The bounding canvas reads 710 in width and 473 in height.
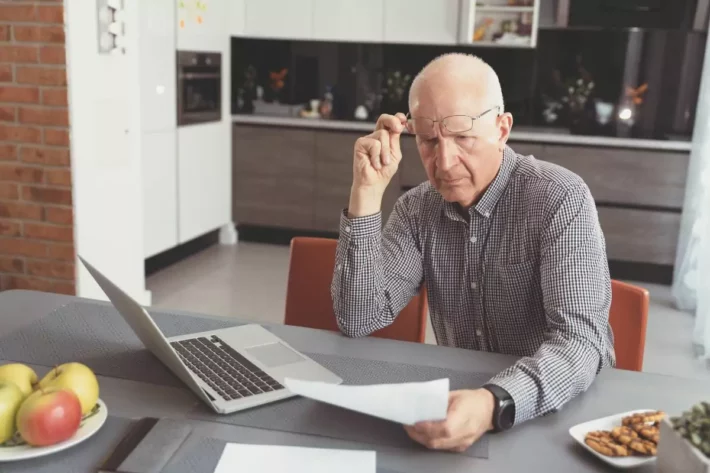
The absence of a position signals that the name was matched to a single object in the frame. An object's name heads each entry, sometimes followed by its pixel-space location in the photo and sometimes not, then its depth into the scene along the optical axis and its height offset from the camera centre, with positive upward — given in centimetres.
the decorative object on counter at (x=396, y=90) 516 -8
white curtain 346 -75
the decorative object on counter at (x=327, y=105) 510 -20
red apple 95 -46
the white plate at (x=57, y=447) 95 -50
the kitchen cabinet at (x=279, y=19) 487 +37
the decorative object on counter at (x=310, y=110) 509 -25
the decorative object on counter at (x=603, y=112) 480 -16
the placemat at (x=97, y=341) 126 -51
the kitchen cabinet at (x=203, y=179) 443 -69
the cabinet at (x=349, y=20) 476 +37
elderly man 135 -32
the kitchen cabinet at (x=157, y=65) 384 +2
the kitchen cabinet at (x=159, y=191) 402 -69
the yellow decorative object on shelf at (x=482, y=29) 465 +34
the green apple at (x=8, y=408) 96 -45
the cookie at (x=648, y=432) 102 -48
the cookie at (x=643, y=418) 107 -48
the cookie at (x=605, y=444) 100 -49
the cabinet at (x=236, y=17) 480 +36
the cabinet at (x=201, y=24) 417 +28
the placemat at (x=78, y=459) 95 -52
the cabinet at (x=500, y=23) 453 +38
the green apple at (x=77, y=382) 103 -45
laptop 113 -51
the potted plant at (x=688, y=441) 82 -40
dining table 100 -51
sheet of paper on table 96 -51
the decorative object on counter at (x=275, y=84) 531 -7
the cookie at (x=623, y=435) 101 -48
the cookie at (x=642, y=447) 99 -48
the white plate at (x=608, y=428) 98 -50
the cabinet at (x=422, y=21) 464 +38
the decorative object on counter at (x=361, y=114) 508 -25
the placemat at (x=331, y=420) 105 -52
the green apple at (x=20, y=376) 103 -44
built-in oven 426 -10
